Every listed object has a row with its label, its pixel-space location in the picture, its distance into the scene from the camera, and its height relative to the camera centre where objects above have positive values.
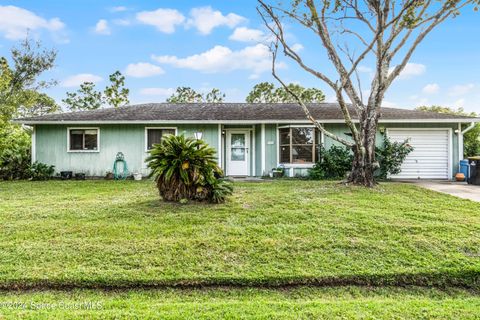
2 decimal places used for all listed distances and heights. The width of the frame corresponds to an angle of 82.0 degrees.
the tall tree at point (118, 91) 31.22 +8.08
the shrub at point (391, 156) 10.85 +0.18
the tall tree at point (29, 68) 17.11 +6.04
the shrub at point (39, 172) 10.98 -0.38
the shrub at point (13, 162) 11.04 +0.03
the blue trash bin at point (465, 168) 10.48 -0.31
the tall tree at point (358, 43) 7.86 +3.69
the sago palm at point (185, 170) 5.76 -0.18
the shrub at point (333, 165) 10.77 -0.16
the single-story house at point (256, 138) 11.21 +1.02
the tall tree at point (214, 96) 37.66 +8.96
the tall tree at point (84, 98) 33.38 +7.79
